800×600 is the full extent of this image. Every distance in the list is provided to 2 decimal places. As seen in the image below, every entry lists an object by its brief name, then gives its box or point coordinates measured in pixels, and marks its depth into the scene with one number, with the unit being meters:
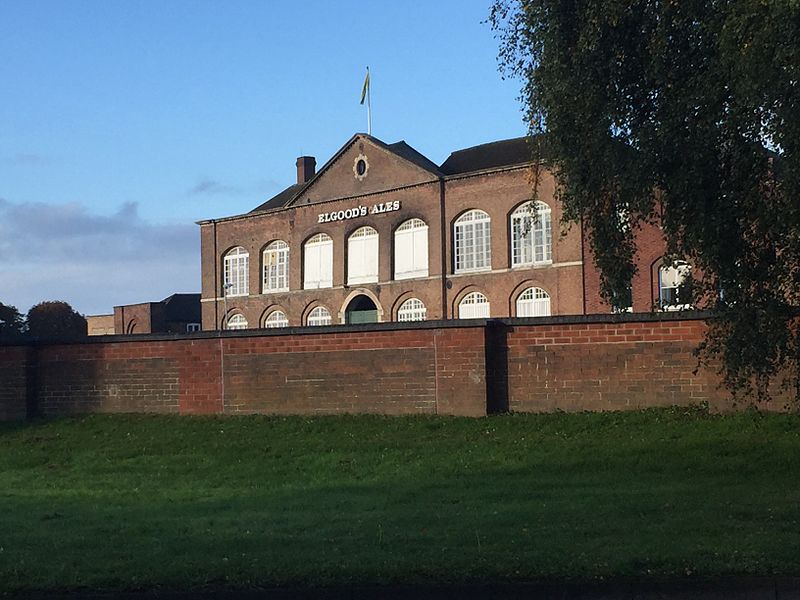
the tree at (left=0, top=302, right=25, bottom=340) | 84.88
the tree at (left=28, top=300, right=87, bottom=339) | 90.19
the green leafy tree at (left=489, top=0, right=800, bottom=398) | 11.52
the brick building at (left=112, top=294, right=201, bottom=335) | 81.50
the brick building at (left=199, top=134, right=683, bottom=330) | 49.66
